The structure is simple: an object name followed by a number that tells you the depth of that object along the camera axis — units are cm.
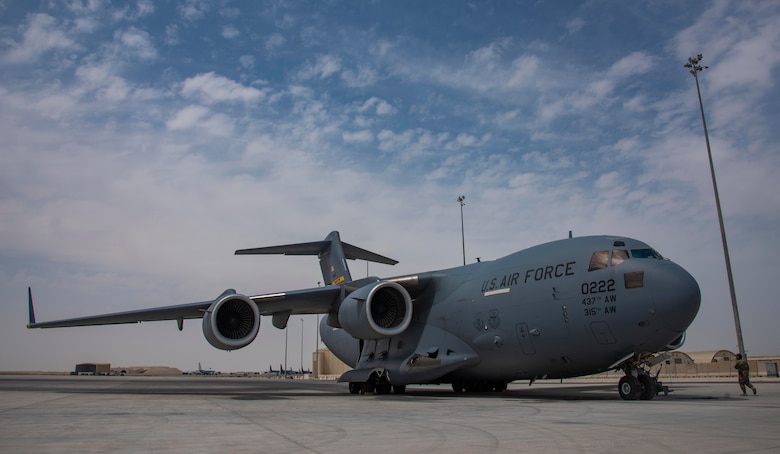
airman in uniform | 1396
